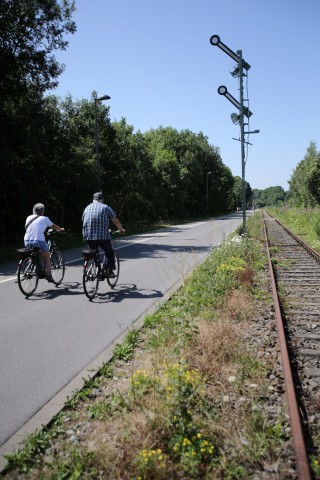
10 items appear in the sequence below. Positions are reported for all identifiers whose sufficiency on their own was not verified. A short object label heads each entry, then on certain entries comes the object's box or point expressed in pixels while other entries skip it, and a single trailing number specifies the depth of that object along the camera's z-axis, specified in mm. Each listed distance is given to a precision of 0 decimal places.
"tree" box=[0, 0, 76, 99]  16469
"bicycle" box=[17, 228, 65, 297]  7680
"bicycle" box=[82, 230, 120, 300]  7406
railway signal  14594
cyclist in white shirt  7965
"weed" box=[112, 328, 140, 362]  4841
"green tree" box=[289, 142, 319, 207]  61906
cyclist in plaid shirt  7754
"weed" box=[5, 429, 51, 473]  2811
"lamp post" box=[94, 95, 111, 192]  23631
